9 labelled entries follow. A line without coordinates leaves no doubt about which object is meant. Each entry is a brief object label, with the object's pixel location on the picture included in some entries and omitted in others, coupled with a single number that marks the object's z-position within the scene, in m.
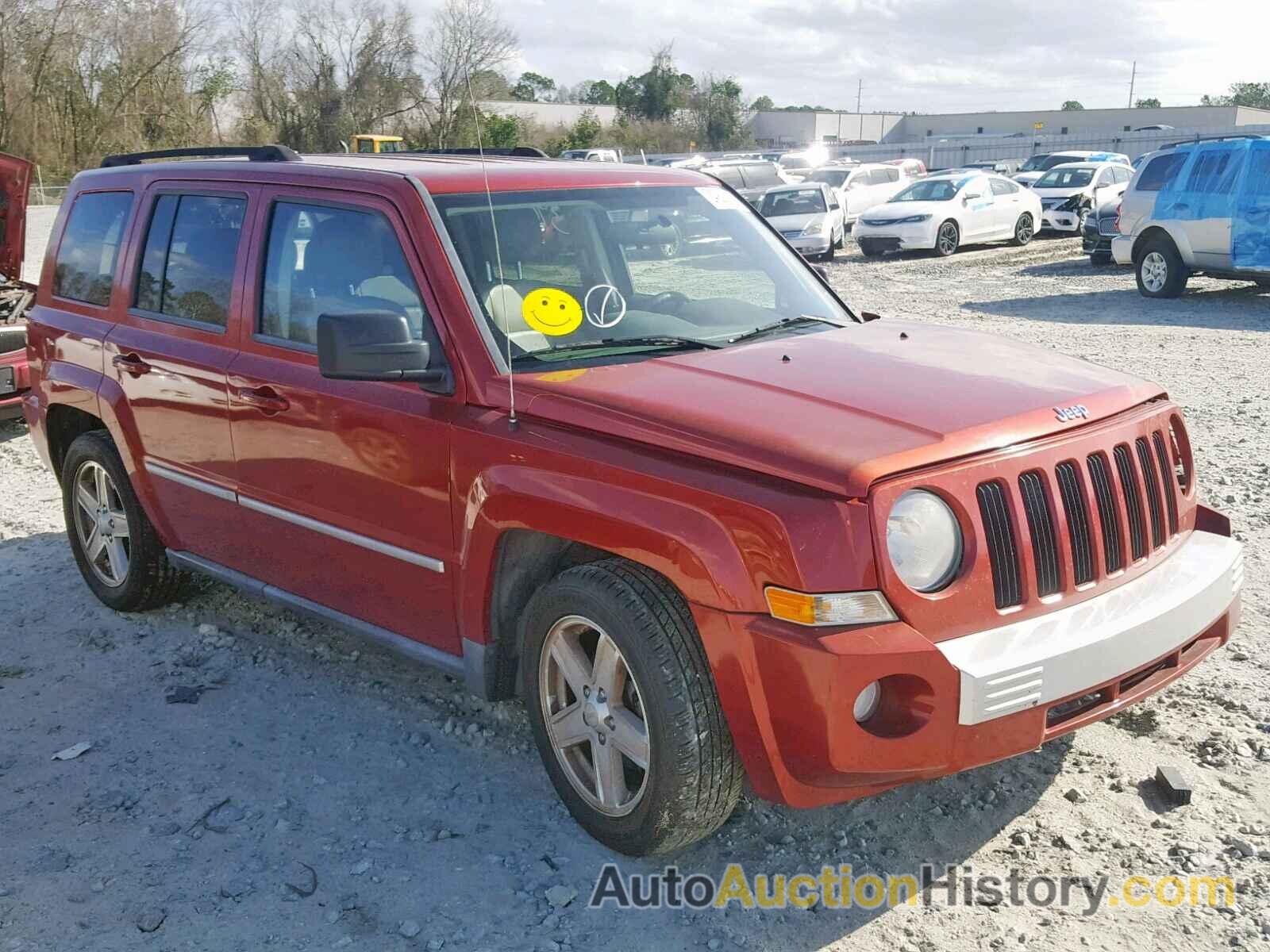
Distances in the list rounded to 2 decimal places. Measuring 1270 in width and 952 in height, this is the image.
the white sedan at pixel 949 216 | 22.95
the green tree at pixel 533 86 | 65.77
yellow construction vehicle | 29.55
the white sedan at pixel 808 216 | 22.89
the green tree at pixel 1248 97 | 103.86
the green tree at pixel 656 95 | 80.25
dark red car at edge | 9.42
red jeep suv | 3.03
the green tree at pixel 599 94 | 86.94
